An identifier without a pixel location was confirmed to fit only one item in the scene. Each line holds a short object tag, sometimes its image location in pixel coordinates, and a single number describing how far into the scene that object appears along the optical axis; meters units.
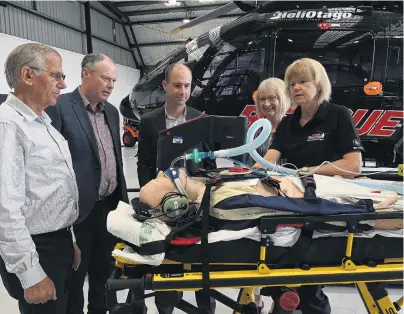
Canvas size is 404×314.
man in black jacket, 2.23
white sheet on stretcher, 1.19
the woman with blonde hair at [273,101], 2.37
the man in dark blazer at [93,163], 1.88
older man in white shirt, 1.24
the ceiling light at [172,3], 12.76
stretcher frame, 1.20
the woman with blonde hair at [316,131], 1.68
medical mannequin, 1.27
